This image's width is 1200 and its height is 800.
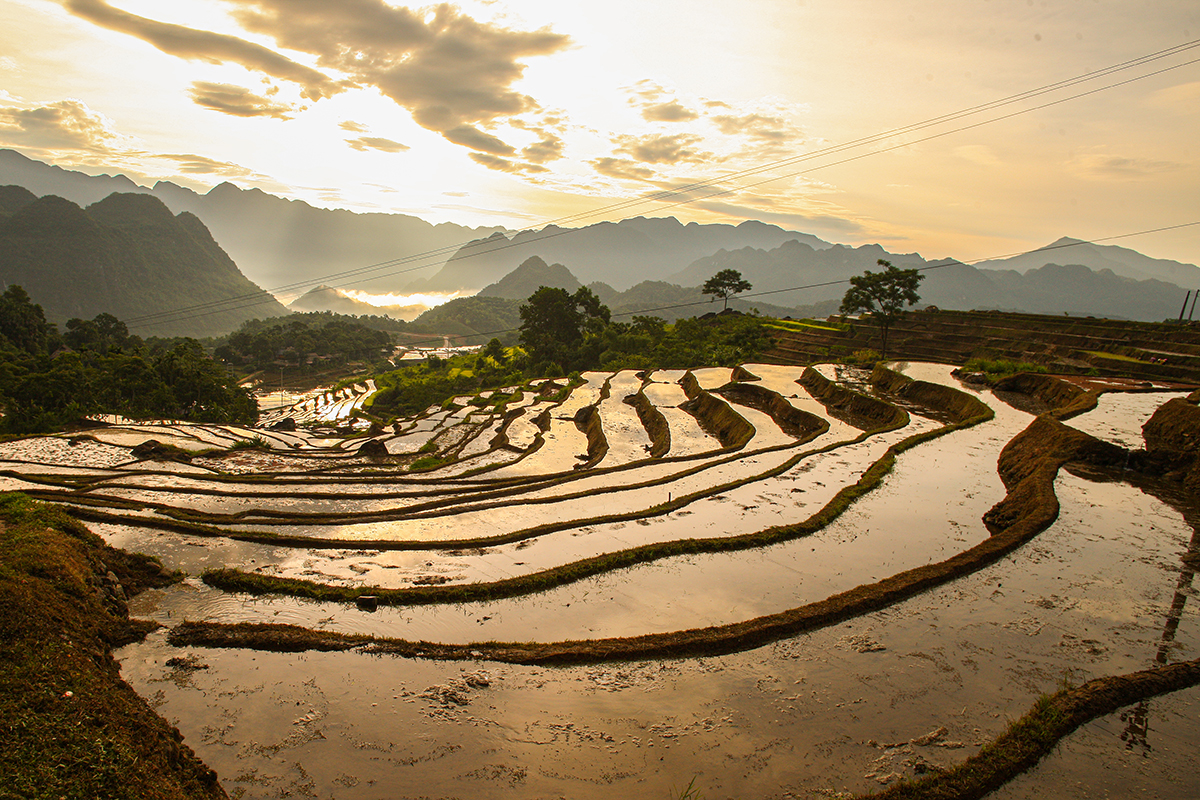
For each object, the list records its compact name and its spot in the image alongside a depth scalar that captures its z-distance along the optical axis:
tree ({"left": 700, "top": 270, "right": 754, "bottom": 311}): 61.99
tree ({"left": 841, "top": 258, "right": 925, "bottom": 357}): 35.44
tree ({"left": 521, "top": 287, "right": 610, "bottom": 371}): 53.53
